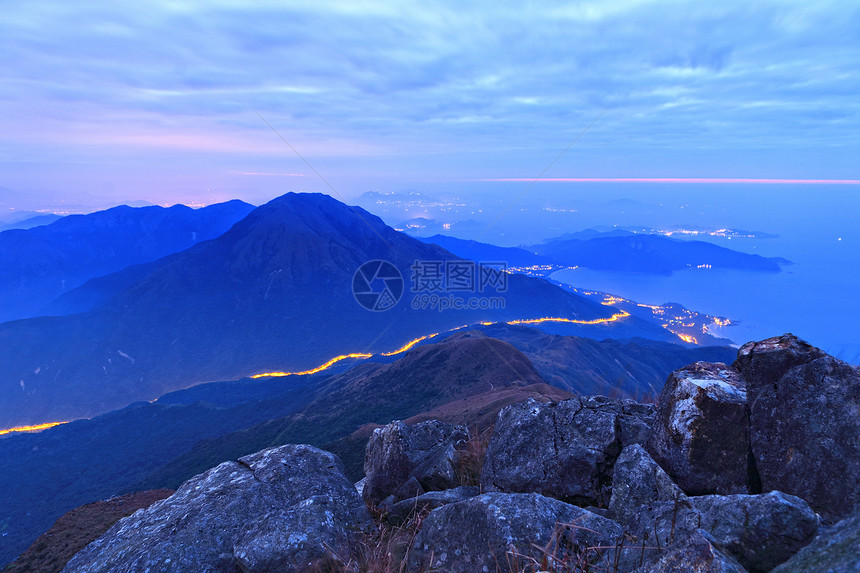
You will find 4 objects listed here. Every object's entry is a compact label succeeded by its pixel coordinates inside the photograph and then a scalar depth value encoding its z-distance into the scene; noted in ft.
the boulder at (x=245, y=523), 18.01
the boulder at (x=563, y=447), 22.49
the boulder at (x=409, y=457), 28.60
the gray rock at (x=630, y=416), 24.07
